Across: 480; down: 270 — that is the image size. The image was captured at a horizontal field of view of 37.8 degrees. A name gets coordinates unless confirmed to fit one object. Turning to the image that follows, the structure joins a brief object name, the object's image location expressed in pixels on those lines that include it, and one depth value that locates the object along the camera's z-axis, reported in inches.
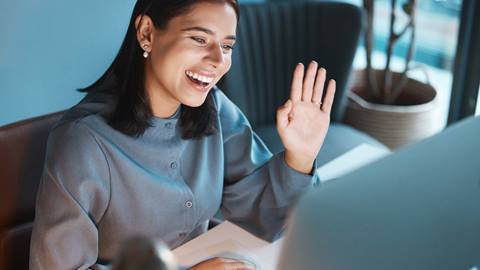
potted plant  118.0
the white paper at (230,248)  55.7
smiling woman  52.6
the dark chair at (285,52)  104.3
